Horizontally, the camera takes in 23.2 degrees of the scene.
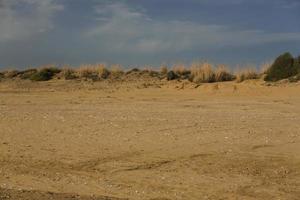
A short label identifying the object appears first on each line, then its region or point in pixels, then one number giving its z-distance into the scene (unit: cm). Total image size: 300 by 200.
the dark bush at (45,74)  3631
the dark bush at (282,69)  3011
